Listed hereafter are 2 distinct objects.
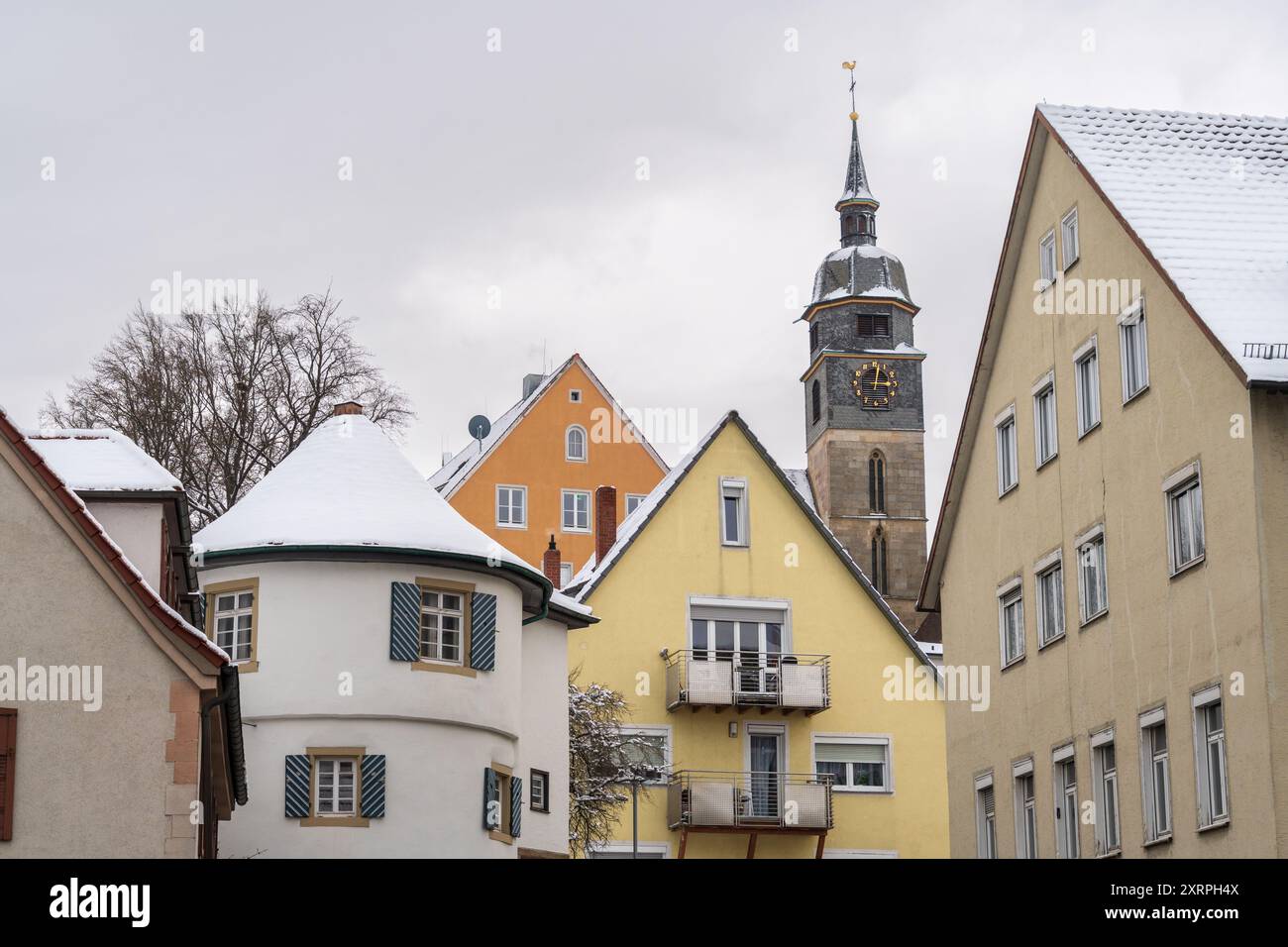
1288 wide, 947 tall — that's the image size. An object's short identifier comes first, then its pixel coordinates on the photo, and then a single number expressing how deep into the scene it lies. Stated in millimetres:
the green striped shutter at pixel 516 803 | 35000
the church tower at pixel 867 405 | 101875
